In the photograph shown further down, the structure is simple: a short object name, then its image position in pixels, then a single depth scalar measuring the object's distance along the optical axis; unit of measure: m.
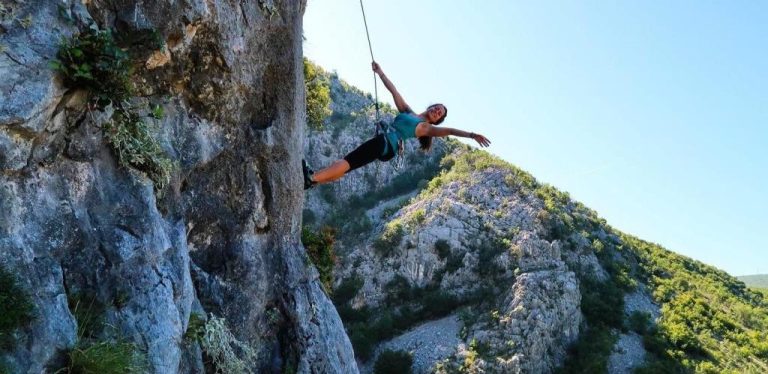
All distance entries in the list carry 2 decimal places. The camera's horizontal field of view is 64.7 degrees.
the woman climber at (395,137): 9.67
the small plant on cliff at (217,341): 7.06
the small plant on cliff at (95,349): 4.75
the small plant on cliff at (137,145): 6.27
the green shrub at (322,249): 12.34
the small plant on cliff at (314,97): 15.53
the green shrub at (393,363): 43.91
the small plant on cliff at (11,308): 4.30
